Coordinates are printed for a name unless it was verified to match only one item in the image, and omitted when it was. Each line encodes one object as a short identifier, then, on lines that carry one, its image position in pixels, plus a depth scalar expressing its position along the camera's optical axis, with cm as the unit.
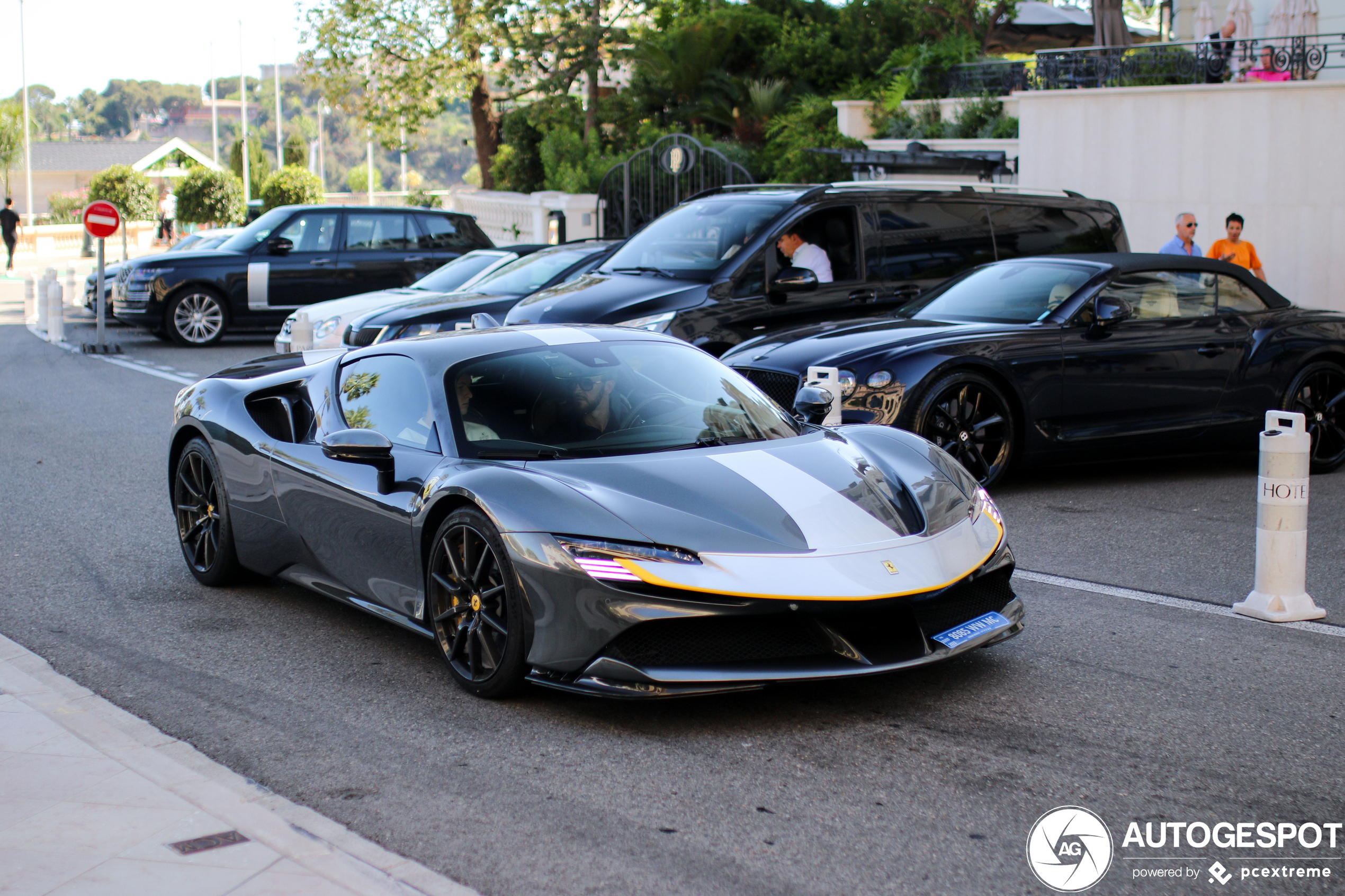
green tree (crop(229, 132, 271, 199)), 7062
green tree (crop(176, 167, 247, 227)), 5666
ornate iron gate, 2036
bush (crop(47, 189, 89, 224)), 6319
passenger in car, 529
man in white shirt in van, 1112
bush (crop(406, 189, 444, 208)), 3856
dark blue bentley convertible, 866
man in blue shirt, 1381
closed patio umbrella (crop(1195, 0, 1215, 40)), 2262
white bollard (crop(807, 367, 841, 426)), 791
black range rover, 1934
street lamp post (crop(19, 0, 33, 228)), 6309
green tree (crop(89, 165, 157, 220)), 5881
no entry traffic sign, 1920
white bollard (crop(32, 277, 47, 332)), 2186
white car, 1423
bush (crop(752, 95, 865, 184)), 2441
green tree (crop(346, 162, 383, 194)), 12338
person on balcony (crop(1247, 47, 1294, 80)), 1744
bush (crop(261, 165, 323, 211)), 5056
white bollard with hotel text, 598
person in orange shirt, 1352
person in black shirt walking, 3906
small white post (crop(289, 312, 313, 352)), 1384
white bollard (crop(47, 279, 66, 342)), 2075
